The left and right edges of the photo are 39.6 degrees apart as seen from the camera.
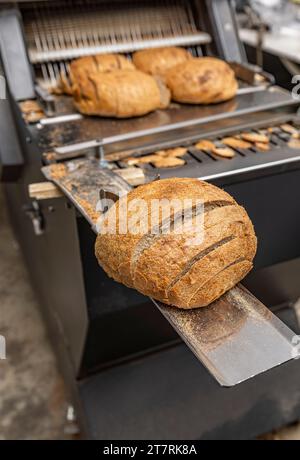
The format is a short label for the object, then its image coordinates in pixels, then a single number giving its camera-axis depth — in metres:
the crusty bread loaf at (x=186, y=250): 0.83
